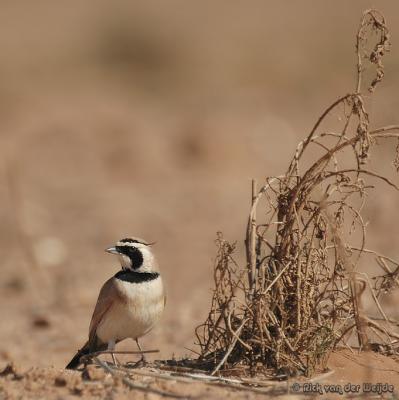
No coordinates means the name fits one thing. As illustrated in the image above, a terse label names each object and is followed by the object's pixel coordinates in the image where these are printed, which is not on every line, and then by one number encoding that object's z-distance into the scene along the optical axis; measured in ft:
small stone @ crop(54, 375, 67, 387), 31.86
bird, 38.27
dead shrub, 34.09
